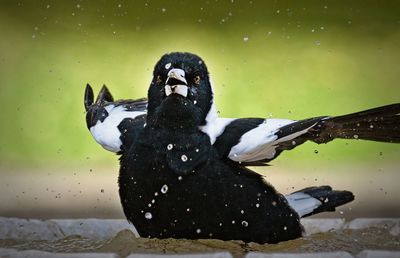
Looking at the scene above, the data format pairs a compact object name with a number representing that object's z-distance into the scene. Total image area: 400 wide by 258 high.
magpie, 5.36
